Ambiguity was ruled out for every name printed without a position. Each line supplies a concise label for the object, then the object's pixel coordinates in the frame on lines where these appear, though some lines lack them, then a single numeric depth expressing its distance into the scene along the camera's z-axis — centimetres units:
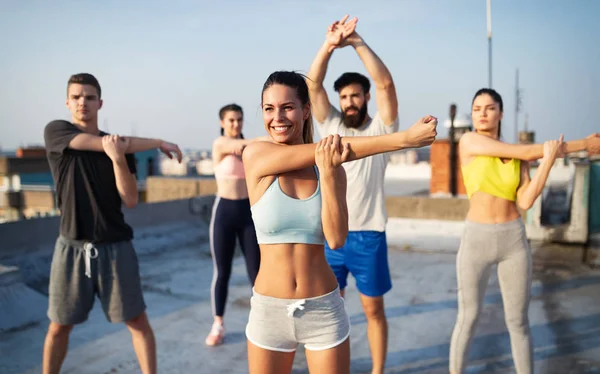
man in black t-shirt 286
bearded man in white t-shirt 319
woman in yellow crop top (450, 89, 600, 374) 292
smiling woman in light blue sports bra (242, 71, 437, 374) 186
